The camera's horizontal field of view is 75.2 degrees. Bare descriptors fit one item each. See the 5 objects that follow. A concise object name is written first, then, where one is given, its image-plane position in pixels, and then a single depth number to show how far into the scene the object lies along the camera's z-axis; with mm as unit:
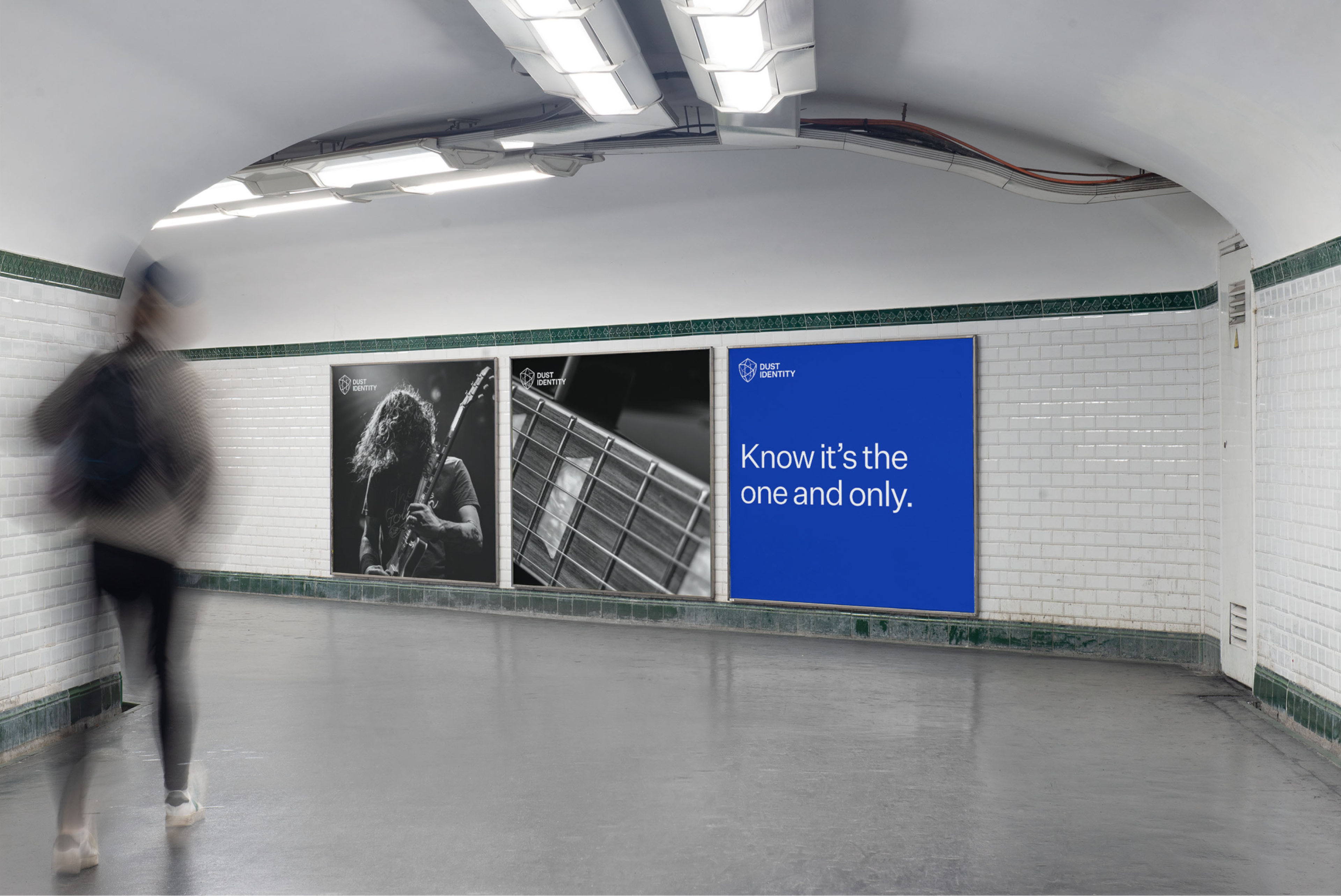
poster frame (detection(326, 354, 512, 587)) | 8086
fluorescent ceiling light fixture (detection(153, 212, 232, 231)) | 6797
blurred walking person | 3061
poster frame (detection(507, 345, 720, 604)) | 7246
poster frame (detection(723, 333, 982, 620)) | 6453
